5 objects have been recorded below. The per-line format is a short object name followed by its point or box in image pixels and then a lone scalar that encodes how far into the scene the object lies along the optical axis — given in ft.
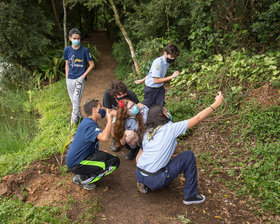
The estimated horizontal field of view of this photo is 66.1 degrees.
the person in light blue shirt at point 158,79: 12.53
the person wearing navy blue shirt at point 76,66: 14.29
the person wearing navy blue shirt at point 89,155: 9.13
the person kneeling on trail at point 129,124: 10.41
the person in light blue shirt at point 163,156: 8.21
